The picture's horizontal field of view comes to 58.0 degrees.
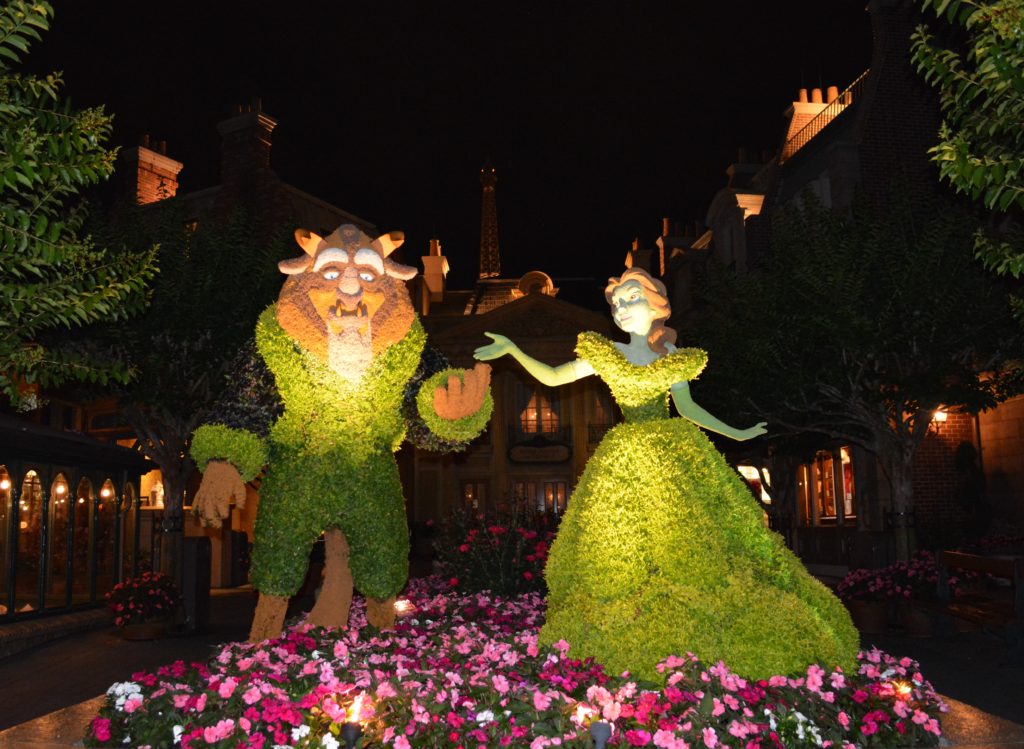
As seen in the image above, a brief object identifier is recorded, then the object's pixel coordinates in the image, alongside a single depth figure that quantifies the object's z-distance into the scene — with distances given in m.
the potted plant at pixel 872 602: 10.90
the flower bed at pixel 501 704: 4.56
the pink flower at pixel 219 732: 4.67
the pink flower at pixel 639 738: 4.33
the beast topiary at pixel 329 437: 6.22
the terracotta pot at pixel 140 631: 11.19
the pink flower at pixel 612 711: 4.51
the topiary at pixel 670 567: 5.05
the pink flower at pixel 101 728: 5.07
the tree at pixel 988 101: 4.96
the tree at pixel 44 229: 5.05
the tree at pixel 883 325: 12.84
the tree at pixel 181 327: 12.94
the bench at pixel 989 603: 8.37
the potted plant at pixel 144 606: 11.20
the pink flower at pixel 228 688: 5.07
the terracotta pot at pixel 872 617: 10.89
